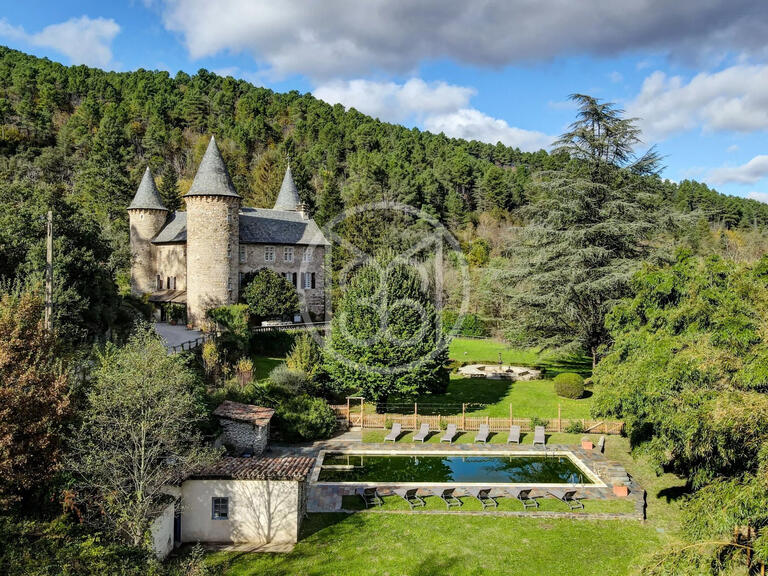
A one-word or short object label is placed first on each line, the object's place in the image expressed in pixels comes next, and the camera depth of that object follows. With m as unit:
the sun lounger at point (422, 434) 23.10
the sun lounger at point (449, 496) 17.09
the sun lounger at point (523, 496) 16.91
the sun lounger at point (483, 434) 22.91
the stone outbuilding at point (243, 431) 20.78
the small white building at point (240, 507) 14.74
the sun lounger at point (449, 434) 22.88
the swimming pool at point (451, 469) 19.36
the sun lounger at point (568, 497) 16.72
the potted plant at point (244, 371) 27.28
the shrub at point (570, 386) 29.48
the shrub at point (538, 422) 24.45
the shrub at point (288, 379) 25.62
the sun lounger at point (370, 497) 17.00
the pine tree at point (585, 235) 29.91
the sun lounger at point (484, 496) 16.92
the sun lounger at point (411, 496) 17.08
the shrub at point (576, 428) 24.41
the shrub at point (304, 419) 23.19
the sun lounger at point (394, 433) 23.11
